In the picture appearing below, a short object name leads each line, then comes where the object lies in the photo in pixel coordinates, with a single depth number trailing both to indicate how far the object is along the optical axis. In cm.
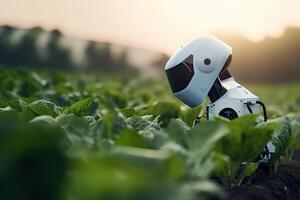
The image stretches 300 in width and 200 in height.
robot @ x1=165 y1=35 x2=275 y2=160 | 502
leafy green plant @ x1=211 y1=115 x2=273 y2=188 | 354
